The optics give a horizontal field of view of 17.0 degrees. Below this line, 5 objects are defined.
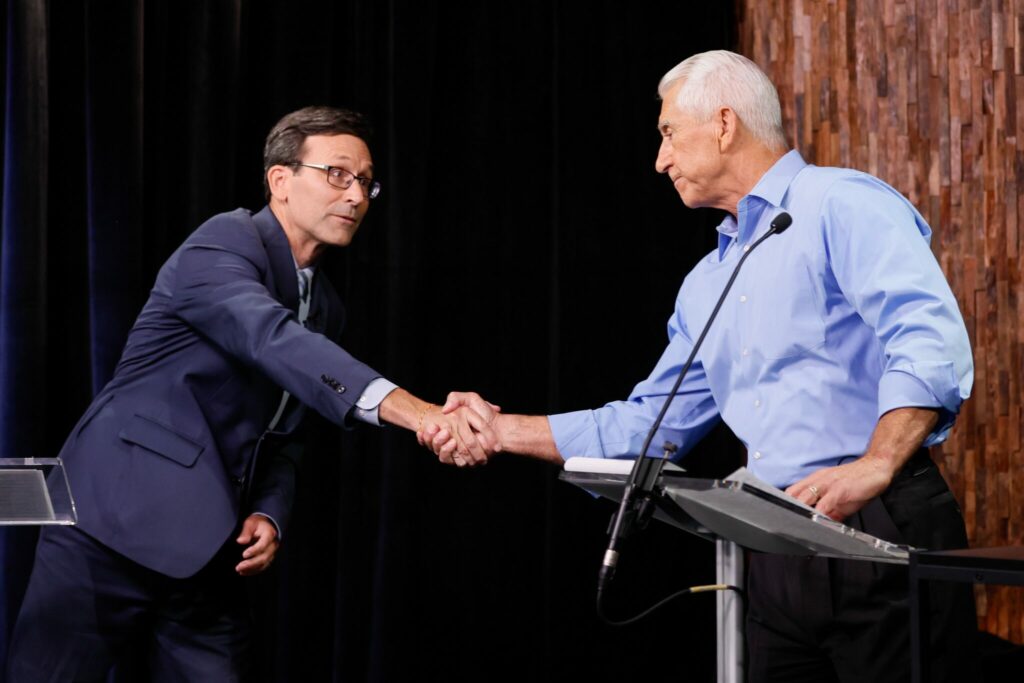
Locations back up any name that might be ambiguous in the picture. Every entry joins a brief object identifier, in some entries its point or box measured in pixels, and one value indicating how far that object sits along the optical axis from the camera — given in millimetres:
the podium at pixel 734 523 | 4491
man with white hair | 4813
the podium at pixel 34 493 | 4697
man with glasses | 5229
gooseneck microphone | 4637
